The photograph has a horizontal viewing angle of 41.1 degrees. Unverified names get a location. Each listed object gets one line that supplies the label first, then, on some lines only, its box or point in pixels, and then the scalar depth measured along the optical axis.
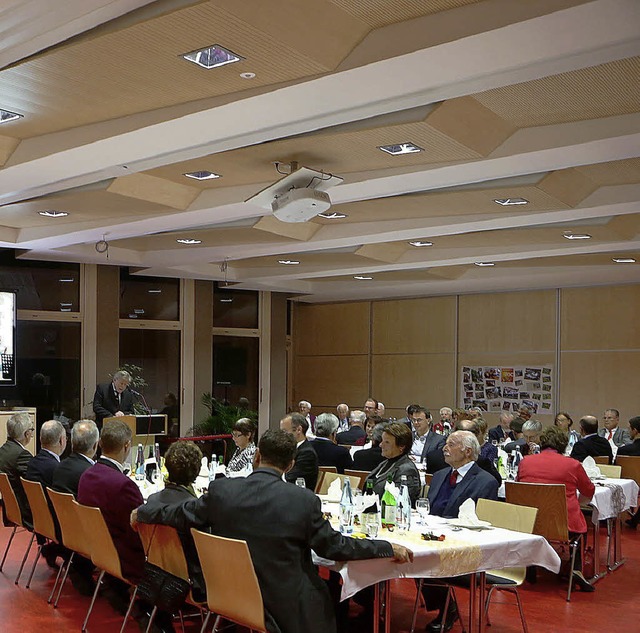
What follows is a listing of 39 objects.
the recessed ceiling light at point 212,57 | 4.66
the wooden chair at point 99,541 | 5.30
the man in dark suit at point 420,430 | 10.06
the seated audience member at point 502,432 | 11.45
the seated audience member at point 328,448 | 8.33
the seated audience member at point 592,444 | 9.74
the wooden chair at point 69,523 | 5.77
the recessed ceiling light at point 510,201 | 8.16
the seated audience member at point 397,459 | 6.14
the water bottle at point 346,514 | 5.26
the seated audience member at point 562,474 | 7.00
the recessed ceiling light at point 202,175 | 7.66
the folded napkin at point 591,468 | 8.48
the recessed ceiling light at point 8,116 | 5.96
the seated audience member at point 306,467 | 7.20
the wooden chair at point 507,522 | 5.42
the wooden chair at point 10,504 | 7.03
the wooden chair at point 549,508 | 6.79
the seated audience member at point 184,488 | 4.82
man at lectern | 11.74
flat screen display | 12.07
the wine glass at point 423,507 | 5.66
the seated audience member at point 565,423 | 11.44
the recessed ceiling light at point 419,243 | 11.26
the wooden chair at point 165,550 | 4.84
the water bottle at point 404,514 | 5.28
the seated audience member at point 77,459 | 6.44
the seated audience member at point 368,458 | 7.98
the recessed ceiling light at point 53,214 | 9.34
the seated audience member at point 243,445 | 7.56
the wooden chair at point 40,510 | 6.38
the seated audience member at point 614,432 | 11.65
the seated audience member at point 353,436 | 11.27
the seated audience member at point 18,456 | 7.28
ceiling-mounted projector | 6.65
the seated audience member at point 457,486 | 5.95
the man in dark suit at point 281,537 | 4.12
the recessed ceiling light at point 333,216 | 9.38
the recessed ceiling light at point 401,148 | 6.37
